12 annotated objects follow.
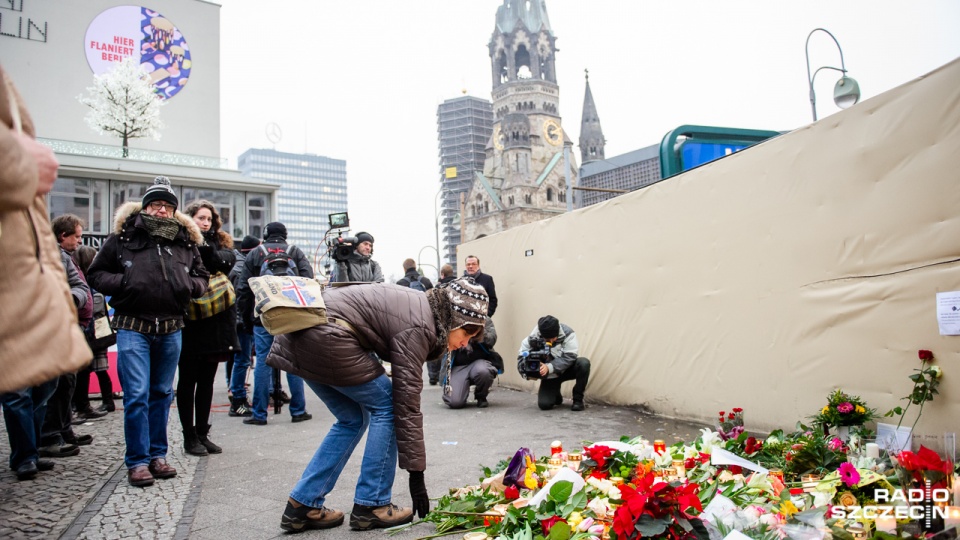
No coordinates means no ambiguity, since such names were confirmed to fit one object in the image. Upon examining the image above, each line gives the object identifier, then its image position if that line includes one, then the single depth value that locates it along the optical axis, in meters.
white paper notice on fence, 4.03
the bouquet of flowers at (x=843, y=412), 4.40
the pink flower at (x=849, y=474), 3.05
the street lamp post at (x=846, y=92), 7.83
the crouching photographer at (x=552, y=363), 7.71
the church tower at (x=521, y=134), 96.00
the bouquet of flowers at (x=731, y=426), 4.66
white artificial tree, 20.58
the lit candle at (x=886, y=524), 2.56
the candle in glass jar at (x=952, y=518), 2.47
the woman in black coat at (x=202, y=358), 5.24
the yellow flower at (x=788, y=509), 2.81
